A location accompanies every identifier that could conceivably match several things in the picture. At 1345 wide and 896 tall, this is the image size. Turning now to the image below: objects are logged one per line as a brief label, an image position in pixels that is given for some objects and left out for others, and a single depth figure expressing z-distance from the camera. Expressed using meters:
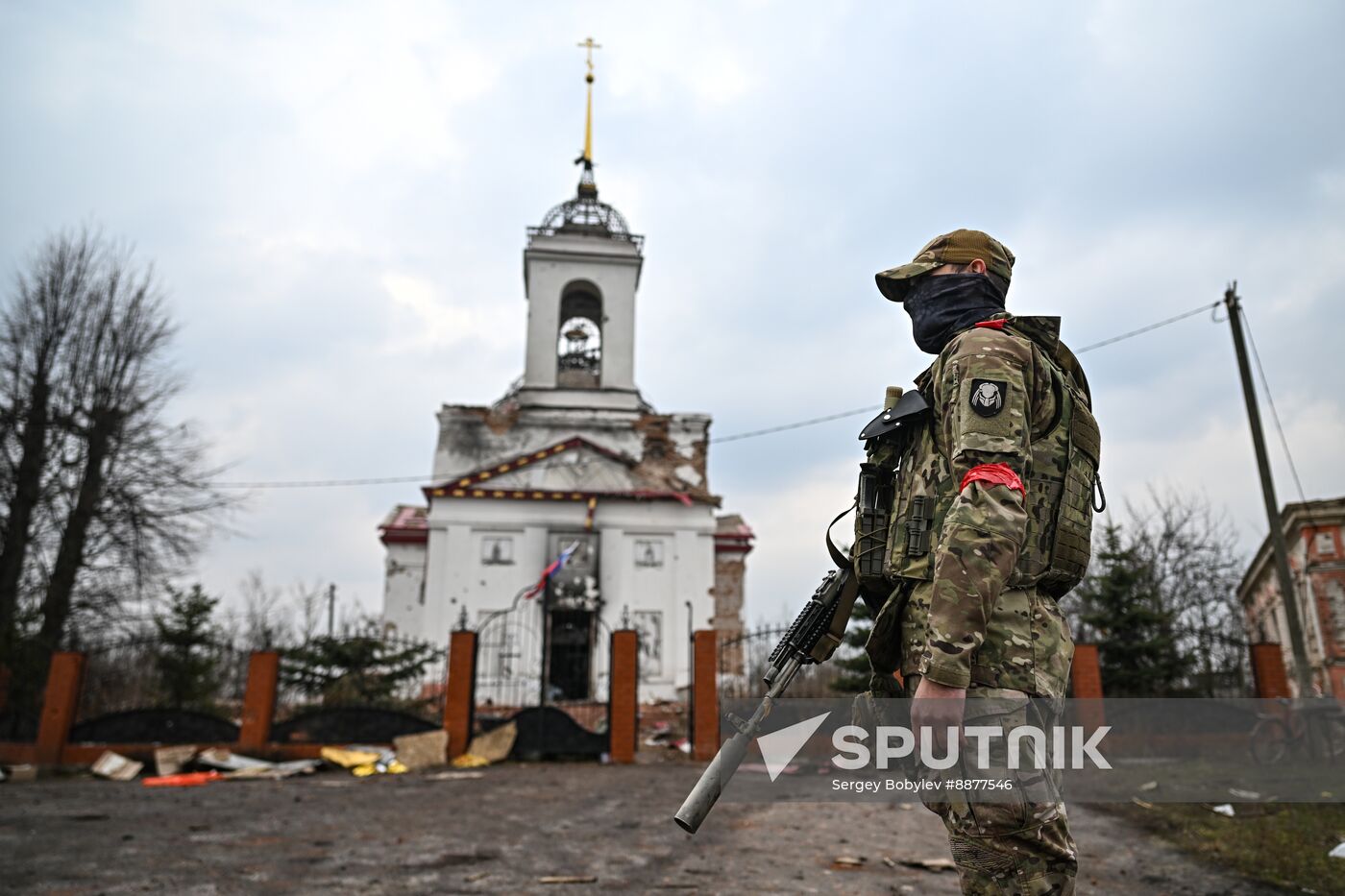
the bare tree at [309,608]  33.41
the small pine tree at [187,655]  16.45
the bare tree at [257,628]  30.73
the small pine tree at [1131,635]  14.24
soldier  2.04
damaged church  21.28
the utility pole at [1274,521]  11.26
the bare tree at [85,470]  16.92
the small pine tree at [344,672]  16.30
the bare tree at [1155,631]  14.25
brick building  16.30
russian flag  21.11
